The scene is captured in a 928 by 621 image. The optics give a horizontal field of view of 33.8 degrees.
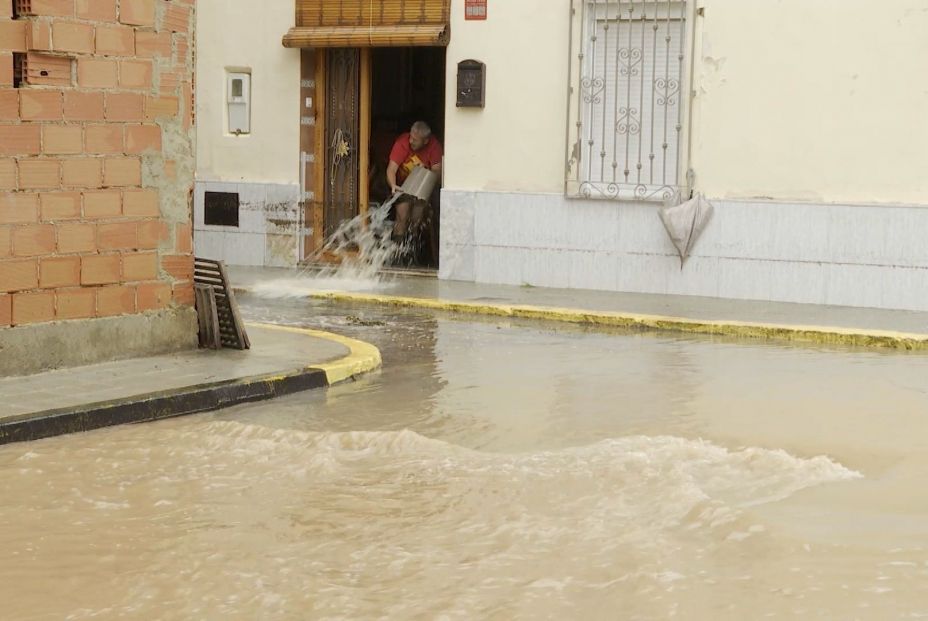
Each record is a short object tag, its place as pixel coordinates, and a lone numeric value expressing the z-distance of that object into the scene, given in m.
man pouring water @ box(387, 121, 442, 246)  16.75
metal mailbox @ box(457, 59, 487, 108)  15.31
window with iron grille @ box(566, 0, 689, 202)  14.52
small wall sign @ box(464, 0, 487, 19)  15.30
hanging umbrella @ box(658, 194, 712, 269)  14.32
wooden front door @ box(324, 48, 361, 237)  16.38
